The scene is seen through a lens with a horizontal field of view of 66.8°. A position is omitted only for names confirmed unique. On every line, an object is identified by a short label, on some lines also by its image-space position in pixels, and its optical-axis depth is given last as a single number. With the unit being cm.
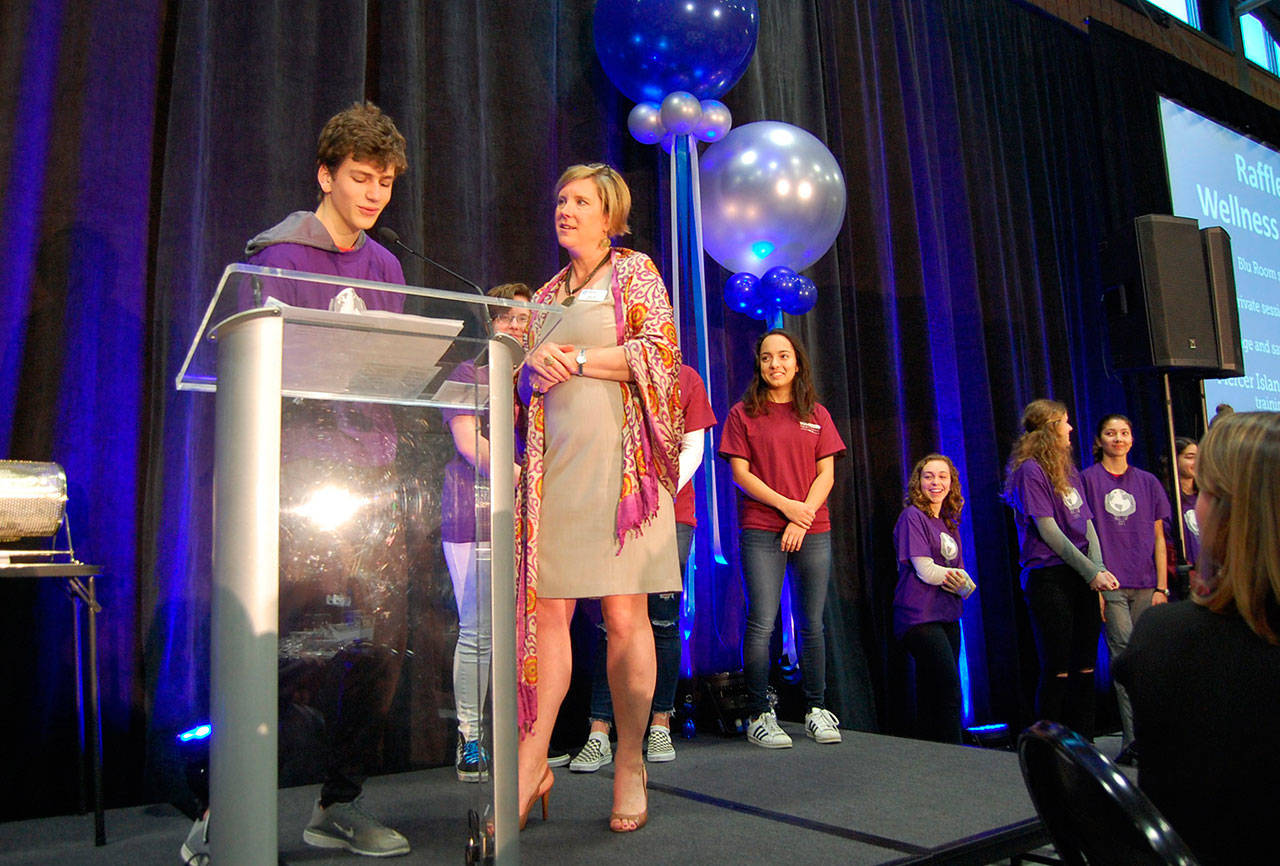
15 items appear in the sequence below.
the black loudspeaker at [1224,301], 440
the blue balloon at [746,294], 389
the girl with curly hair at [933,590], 379
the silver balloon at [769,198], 371
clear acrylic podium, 124
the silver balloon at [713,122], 363
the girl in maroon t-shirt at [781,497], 338
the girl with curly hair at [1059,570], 396
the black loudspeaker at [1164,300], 429
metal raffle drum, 214
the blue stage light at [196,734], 201
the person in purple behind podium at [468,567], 143
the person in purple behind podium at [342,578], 128
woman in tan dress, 192
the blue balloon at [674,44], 347
